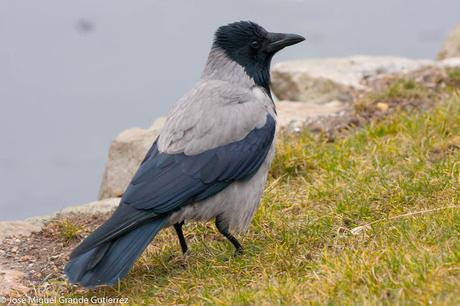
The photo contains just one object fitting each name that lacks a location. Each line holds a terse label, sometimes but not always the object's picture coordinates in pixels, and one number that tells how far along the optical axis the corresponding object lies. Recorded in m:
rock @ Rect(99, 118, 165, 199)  16.48
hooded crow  10.92
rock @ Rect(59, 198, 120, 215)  14.72
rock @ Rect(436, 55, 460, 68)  20.25
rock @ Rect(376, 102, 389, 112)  18.02
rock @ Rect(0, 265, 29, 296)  11.73
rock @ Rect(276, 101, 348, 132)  17.47
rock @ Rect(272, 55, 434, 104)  20.53
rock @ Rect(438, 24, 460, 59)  23.36
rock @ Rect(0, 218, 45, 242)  13.74
